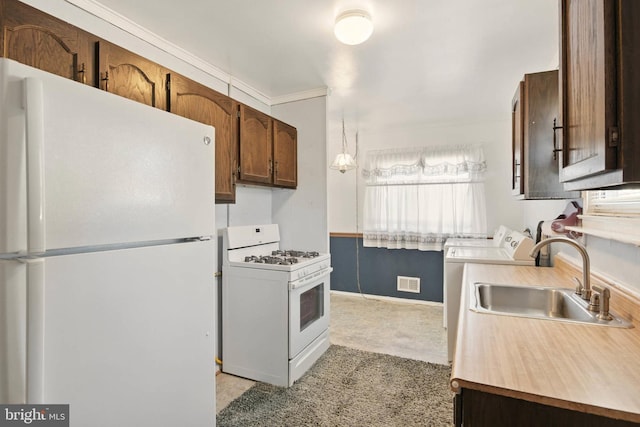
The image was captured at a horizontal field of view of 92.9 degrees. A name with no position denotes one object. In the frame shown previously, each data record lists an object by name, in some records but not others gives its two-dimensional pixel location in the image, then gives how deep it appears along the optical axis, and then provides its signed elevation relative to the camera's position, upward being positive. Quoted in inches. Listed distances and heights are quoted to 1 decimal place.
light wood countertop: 28.3 -17.2
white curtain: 152.3 +8.1
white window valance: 152.0 +24.6
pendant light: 137.2 +22.3
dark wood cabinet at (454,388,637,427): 28.8 -20.0
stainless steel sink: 59.3 -18.8
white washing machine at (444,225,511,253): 125.2 -13.9
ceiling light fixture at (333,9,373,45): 67.1 +41.9
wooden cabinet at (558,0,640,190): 25.8 +11.2
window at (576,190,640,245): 49.0 -0.9
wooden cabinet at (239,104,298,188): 93.2 +21.1
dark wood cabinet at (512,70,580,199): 64.9 +16.3
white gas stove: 86.4 -29.8
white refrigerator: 31.8 -5.6
